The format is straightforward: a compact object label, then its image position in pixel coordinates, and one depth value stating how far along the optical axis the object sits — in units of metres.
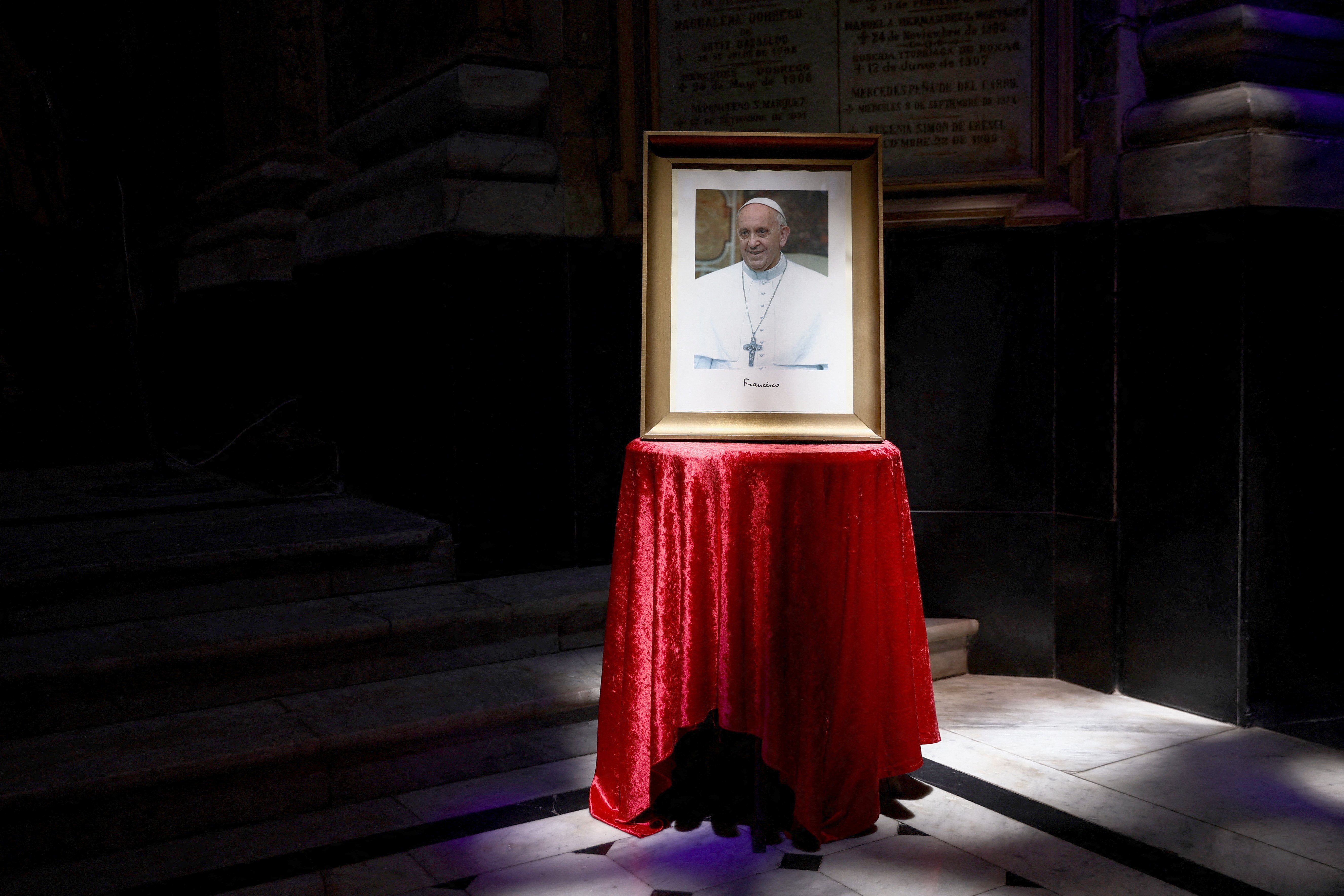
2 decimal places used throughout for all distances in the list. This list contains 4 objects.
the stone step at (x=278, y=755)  2.63
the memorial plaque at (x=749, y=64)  3.93
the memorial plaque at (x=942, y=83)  3.82
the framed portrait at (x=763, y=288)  2.63
